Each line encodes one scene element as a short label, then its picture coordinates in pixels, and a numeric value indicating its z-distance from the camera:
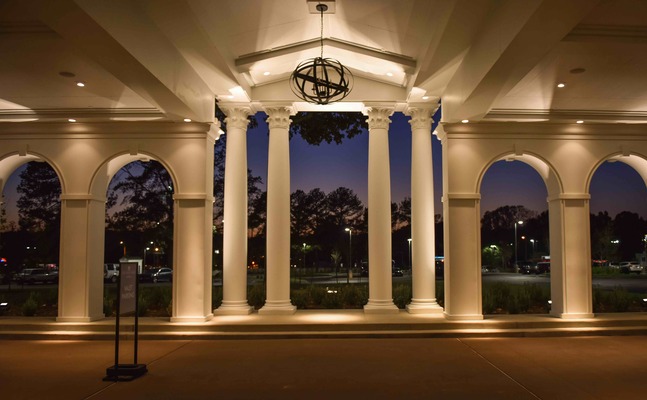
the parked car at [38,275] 38.56
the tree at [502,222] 72.44
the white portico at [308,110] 11.21
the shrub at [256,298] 17.15
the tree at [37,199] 36.16
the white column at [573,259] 14.23
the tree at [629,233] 65.81
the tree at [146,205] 30.92
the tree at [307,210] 44.32
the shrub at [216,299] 17.32
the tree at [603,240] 51.62
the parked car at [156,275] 37.06
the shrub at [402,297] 17.08
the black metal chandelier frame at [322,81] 11.57
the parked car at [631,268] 48.09
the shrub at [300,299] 16.88
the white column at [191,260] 14.02
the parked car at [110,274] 38.92
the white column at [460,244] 13.92
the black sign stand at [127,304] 8.83
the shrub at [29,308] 15.59
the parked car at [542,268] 48.57
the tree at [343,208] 48.34
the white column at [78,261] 14.09
